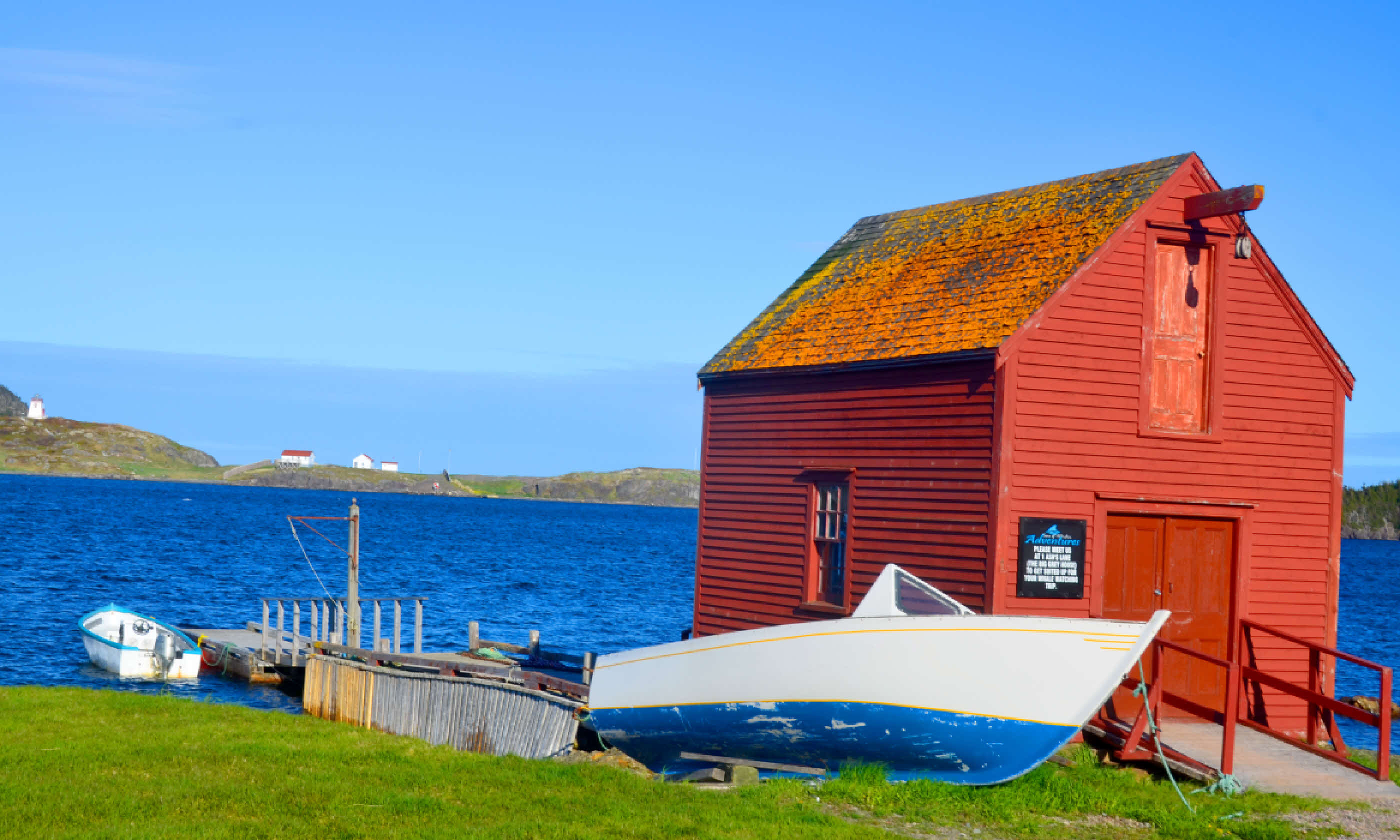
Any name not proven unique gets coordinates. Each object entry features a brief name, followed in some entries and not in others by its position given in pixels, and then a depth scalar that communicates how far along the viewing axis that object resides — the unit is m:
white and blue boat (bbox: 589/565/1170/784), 11.56
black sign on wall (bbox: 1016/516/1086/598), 14.67
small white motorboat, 28.56
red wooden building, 14.90
